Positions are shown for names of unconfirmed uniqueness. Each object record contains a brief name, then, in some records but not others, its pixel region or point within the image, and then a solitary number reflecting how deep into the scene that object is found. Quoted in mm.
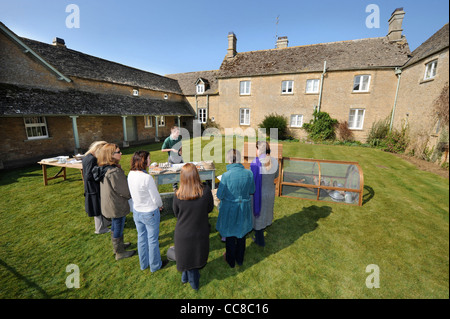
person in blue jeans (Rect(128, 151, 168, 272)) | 3223
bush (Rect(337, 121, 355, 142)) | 17516
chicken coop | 6184
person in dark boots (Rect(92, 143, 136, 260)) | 3592
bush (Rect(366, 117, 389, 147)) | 15789
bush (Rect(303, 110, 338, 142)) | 17828
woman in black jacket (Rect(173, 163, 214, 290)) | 2879
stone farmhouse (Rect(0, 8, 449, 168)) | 11273
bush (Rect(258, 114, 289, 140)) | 19234
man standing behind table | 6577
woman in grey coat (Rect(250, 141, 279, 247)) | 3926
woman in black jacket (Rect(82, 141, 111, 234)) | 4080
